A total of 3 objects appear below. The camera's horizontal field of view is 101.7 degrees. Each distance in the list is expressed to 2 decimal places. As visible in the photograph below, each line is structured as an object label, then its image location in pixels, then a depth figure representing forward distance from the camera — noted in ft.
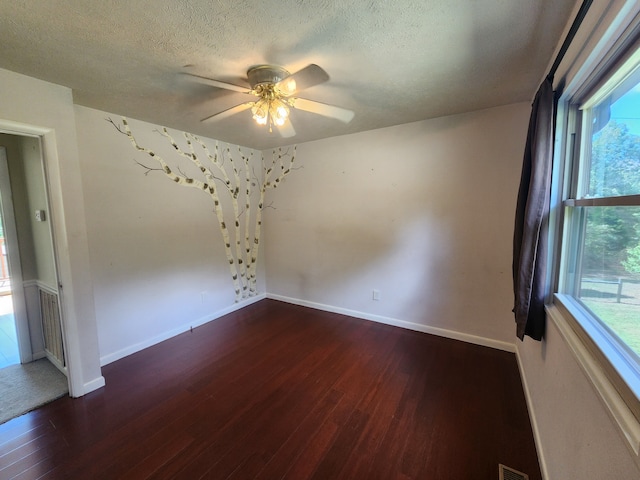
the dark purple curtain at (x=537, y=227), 4.67
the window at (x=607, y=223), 2.88
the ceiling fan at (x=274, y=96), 5.07
